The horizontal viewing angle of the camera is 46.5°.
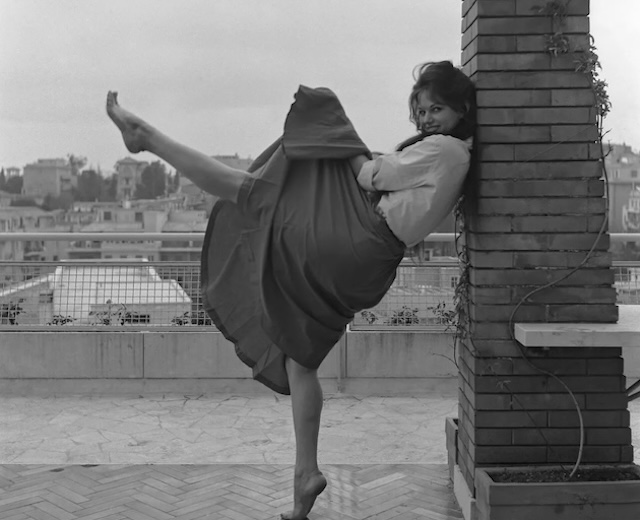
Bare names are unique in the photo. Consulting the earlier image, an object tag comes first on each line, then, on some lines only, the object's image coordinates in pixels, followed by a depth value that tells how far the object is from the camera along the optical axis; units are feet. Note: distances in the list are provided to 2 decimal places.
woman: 8.14
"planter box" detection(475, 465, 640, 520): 7.68
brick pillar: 8.31
